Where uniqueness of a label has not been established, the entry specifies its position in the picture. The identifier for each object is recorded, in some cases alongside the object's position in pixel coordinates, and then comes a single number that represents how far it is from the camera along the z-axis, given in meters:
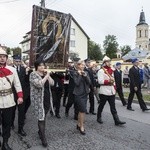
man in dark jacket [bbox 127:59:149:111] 5.16
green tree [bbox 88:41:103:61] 43.85
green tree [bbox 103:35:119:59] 47.16
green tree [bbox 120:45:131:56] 52.65
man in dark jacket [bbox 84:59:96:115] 4.79
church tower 59.32
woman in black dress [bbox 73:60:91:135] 3.54
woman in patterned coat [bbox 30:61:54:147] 3.07
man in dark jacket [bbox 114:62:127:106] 6.03
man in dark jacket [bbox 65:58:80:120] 4.57
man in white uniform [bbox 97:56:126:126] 3.96
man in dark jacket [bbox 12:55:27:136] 3.55
